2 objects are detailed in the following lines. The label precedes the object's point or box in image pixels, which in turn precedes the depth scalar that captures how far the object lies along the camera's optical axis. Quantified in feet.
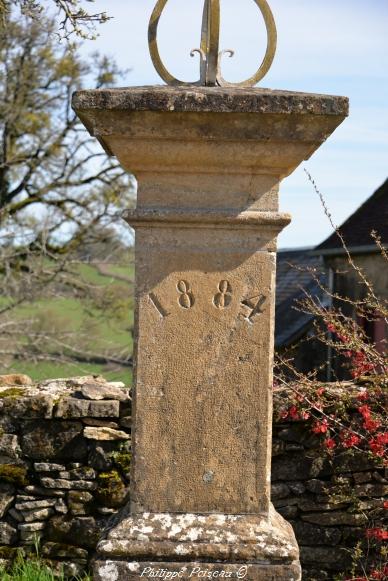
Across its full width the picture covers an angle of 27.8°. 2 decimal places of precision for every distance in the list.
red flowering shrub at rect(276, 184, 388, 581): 15.46
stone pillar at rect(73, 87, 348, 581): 9.18
